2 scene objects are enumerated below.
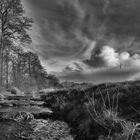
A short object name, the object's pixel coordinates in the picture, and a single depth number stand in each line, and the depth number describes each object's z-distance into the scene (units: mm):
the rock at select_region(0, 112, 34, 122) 3938
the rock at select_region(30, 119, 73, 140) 2619
